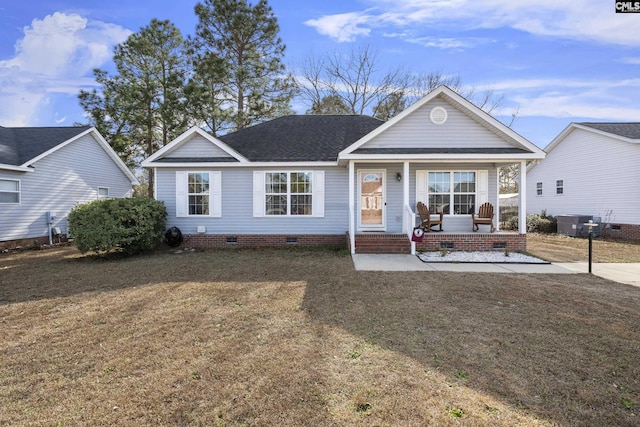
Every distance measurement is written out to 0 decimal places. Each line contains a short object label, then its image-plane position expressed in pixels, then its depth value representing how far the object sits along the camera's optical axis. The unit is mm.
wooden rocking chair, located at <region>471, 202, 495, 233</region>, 10453
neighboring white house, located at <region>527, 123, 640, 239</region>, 13227
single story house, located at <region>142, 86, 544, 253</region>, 11062
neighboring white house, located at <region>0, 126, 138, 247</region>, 11570
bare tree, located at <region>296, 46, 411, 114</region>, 23594
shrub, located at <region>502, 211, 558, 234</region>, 16188
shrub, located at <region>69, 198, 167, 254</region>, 9117
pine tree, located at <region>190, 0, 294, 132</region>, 19984
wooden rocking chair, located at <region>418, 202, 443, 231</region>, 10083
